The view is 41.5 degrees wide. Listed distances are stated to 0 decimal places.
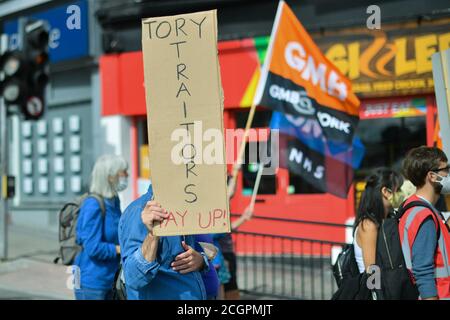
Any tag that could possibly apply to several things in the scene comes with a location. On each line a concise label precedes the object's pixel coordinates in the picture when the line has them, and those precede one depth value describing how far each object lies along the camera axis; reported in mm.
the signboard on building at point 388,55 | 8312
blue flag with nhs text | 5840
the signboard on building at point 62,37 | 11281
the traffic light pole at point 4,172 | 9492
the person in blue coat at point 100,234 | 4352
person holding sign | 2766
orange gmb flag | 5684
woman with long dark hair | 3617
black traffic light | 9180
